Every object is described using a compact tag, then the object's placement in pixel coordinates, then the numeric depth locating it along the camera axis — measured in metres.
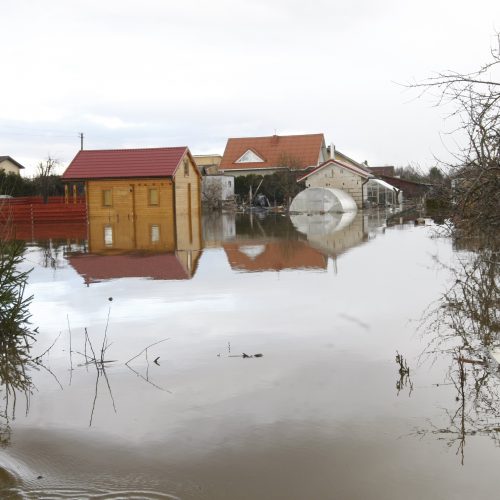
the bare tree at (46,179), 53.41
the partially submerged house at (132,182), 36.53
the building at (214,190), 53.00
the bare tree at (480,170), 6.56
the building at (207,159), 78.81
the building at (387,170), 91.88
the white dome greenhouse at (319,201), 41.59
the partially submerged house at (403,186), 65.91
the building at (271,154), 61.19
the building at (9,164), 81.38
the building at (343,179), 49.91
